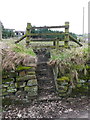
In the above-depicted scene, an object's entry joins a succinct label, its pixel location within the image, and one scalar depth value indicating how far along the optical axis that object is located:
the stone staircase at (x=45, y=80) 4.30
